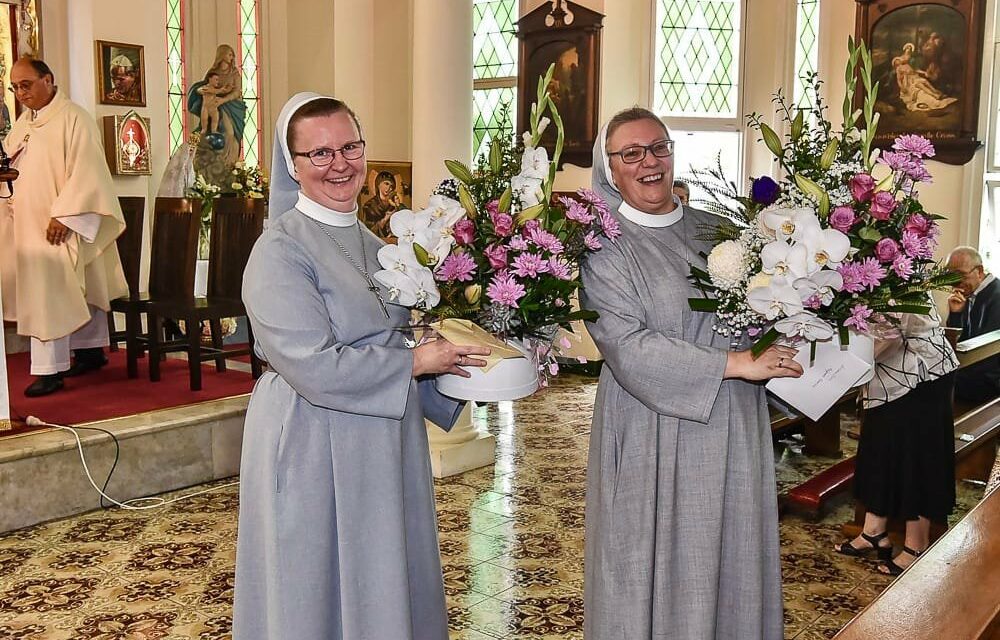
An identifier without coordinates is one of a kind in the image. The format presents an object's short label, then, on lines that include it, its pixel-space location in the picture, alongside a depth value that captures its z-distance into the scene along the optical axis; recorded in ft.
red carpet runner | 20.98
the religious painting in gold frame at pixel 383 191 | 32.63
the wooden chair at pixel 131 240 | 26.43
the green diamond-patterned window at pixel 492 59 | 41.09
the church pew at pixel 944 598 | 6.12
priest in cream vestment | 21.63
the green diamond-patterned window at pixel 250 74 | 44.70
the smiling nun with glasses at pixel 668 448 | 9.77
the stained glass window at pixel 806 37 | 35.94
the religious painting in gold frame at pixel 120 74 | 34.99
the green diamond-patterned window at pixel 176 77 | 41.24
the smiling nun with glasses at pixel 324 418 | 8.91
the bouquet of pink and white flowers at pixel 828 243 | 8.68
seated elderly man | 25.63
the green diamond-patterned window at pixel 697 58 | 37.65
